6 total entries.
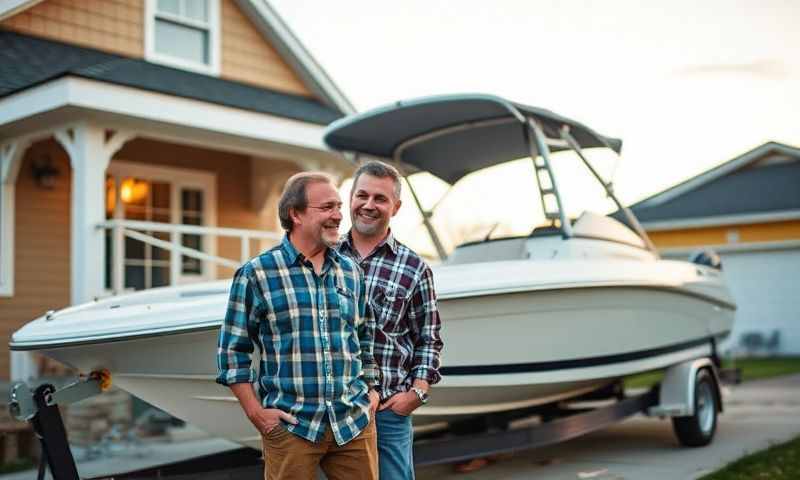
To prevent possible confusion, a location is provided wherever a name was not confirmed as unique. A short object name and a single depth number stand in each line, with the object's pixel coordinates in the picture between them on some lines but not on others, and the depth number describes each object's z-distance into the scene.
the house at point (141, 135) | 8.51
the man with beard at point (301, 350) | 2.68
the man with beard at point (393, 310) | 3.13
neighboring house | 18.62
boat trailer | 4.07
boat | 4.57
